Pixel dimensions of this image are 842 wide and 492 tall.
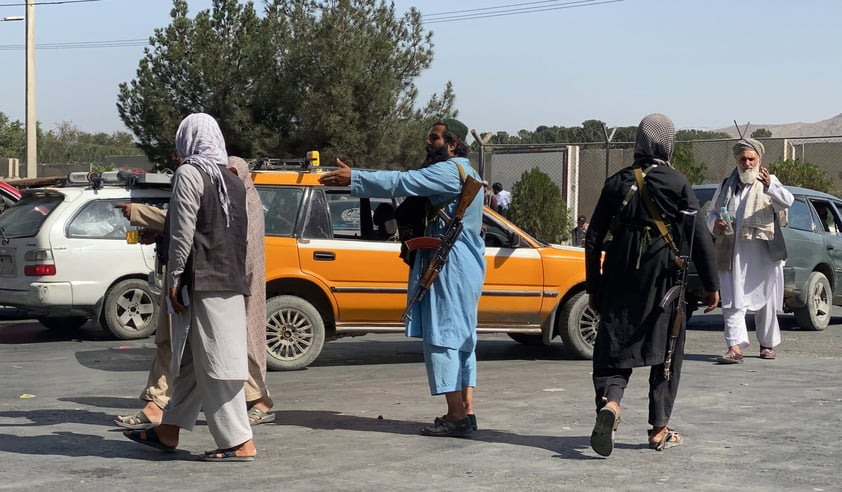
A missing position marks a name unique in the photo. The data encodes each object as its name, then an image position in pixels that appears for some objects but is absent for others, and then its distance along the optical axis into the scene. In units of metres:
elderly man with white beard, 10.71
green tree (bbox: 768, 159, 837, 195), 22.50
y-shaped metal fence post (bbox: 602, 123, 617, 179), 21.18
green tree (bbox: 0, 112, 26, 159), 50.81
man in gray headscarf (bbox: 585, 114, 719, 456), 6.36
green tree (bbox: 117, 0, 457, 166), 26.62
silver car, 13.65
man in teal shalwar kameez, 6.83
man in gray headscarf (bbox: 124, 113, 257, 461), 6.07
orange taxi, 10.23
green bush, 23.44
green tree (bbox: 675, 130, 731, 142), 40.94
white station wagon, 12.45
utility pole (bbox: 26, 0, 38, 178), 26.16
